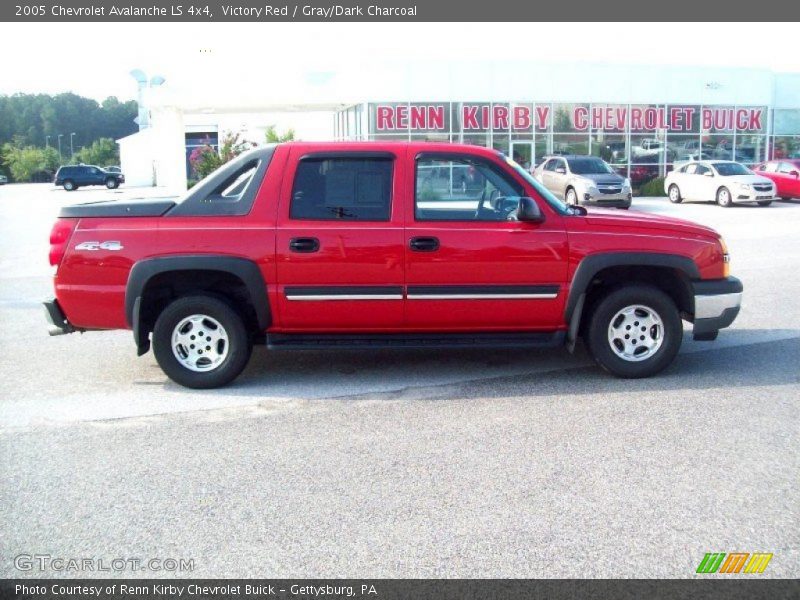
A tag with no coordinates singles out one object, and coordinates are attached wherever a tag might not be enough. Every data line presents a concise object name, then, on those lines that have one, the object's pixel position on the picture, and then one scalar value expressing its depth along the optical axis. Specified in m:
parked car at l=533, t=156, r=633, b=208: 24.97
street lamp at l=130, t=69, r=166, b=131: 58.64
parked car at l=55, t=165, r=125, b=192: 61.31
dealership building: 34.41
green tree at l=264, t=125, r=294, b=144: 32.00
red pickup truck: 6.43
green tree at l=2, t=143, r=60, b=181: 101.69
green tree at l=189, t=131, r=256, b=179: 29.64
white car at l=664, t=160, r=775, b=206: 27.55
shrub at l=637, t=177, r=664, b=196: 34.94
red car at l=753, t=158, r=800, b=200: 29.89
